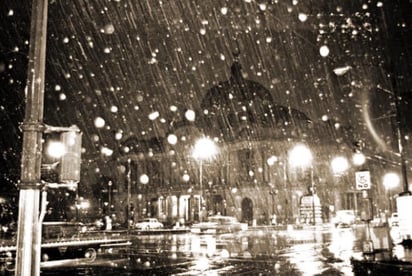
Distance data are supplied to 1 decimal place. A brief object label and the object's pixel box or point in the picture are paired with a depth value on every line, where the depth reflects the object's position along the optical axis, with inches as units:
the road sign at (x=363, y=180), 628.0
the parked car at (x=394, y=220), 1850.9
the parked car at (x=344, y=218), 2279.3
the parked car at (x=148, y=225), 2380.7
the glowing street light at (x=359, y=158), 678.5
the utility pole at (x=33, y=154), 189.3
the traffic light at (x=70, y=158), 205.5
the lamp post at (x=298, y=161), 2664.4
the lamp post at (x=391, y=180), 1203.9
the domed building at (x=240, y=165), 2758.4
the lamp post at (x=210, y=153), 2952.0
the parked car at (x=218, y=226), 1759.4
